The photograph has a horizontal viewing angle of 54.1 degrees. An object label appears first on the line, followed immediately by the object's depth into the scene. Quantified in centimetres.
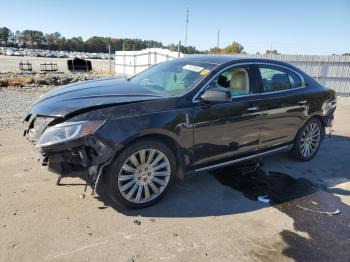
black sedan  364
